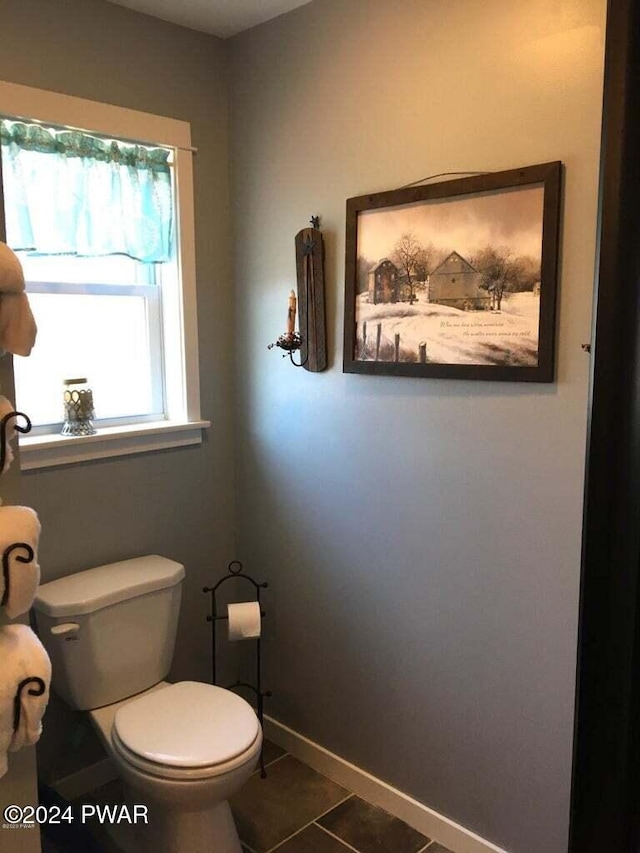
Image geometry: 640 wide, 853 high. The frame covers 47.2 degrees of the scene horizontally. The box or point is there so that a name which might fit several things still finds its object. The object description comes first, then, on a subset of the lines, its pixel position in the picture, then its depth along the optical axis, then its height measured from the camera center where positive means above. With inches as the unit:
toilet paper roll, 94.0 -36.4
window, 84.2 +9.5
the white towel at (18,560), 43.7 -13.2
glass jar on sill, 89.6 -8.3
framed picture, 70.6 +6.3
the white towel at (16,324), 45.6 +1.0
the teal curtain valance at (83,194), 82.8 +17.3
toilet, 71.6 -40.0
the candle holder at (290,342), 93.1 -0.4
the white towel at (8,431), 46.2 -5.8
